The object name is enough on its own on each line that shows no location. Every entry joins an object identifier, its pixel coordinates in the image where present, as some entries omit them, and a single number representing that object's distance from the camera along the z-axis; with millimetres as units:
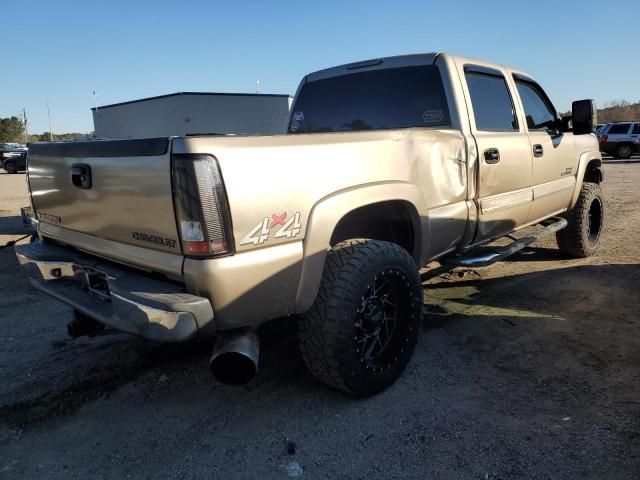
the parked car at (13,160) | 25406
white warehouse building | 23594
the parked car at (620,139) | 21422
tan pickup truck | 2076
